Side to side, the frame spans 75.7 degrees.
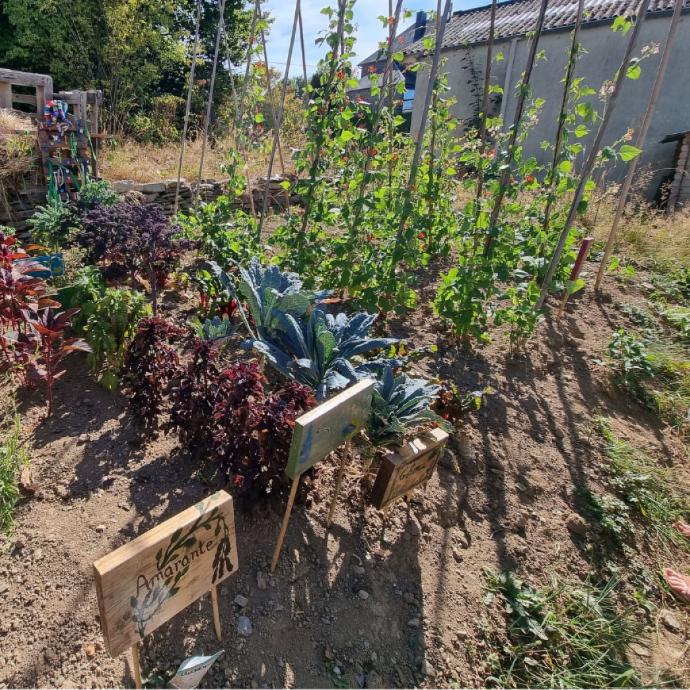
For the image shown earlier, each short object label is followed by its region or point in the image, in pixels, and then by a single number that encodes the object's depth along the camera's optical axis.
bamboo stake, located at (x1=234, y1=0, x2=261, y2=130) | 3.43
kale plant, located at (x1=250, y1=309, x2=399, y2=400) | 1.98
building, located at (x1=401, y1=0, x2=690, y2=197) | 9.23
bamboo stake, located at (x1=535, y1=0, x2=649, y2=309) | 2.56
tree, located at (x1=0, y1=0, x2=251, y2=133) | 8.75
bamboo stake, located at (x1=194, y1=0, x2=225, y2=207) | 3.60
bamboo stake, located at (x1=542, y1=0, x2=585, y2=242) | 2.72
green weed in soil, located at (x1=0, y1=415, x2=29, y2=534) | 1.66
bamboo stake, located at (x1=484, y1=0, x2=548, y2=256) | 2.65
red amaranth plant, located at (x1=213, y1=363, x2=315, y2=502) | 1.59
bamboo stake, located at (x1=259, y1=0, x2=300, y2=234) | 3.24
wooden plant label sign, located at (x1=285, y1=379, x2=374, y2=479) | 1.39
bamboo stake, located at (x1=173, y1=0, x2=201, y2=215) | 3.80
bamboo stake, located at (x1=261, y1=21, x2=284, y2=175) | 3.59
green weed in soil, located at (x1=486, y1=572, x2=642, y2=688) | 1.55
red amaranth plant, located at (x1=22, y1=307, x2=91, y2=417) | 2.04
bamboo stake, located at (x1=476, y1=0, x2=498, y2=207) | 3.04
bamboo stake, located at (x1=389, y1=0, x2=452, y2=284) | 2.57
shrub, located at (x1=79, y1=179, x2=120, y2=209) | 3.32
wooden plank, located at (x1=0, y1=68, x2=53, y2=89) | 4.25
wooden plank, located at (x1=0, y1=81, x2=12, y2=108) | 4.43
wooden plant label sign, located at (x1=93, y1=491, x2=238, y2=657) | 1.06
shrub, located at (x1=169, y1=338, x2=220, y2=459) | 1.79
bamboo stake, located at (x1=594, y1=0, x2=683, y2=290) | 3.26
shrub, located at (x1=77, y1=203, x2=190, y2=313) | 2.66
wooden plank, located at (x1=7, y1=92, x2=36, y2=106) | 4.61
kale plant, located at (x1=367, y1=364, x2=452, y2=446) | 1.84
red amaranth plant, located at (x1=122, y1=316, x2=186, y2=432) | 2.00
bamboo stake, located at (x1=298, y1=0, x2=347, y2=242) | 3.01
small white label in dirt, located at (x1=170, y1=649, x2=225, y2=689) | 1.21
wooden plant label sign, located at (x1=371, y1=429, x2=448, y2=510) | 1.68
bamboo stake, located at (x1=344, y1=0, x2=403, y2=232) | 2.92
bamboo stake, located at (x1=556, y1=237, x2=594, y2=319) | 3.60
